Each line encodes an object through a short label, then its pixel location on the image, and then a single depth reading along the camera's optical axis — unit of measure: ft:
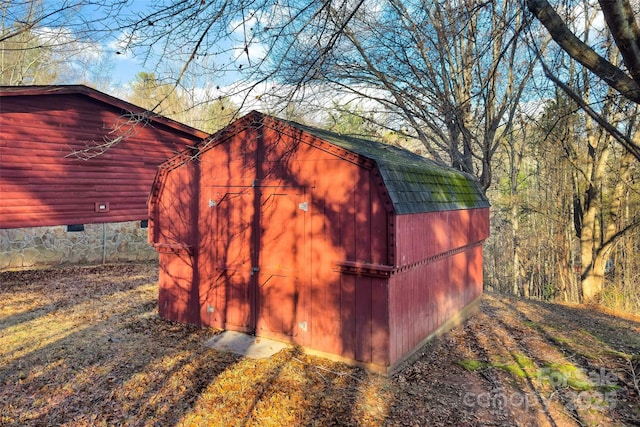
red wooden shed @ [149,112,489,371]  17.12
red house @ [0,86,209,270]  35.09
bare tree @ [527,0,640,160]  11.51
